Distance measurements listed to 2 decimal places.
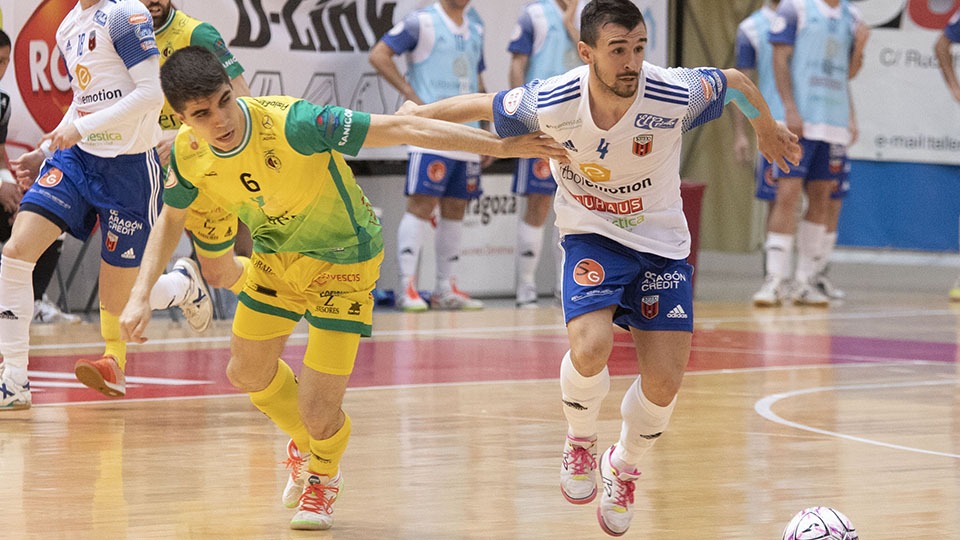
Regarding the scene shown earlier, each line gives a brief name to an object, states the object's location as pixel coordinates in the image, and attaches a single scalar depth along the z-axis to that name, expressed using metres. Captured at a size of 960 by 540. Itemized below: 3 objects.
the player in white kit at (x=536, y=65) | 25.48
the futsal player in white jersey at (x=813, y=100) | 25.92
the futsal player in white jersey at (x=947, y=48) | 27.12
